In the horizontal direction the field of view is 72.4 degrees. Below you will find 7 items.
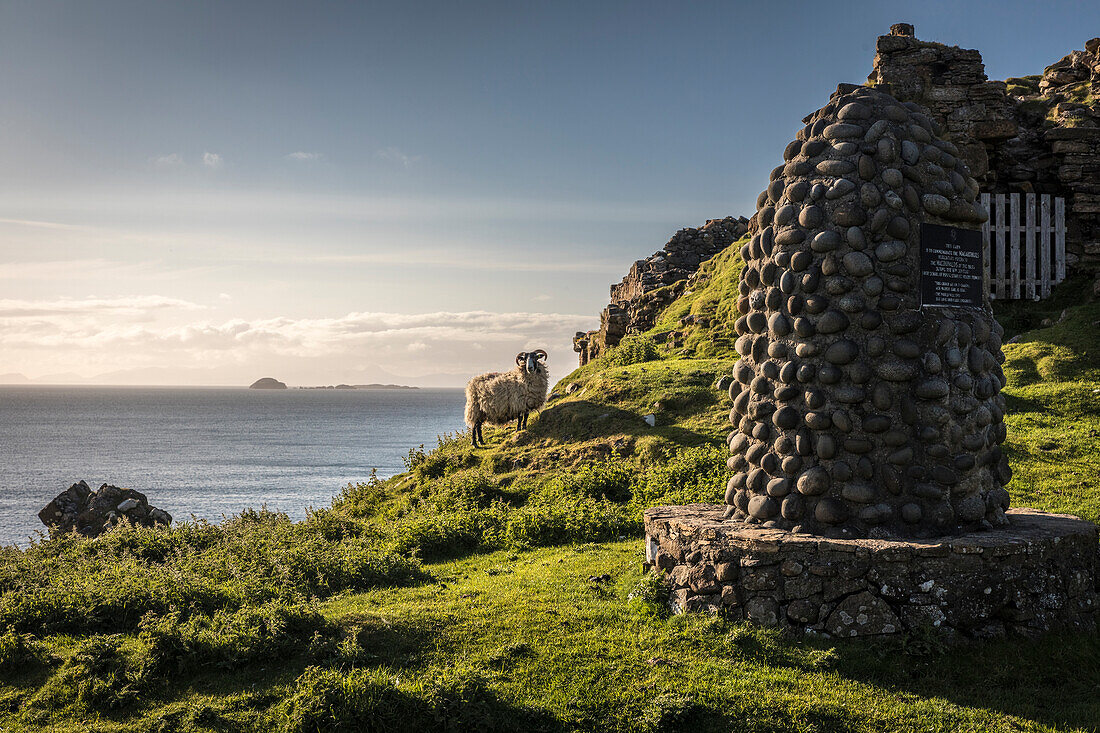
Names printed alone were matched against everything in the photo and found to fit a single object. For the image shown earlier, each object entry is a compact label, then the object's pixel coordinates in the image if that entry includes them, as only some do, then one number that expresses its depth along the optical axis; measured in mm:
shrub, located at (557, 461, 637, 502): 15289
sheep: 22219
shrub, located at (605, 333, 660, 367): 27484
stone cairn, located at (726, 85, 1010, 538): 7840
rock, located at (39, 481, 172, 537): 22458
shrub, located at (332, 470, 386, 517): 18688
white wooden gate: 25422
